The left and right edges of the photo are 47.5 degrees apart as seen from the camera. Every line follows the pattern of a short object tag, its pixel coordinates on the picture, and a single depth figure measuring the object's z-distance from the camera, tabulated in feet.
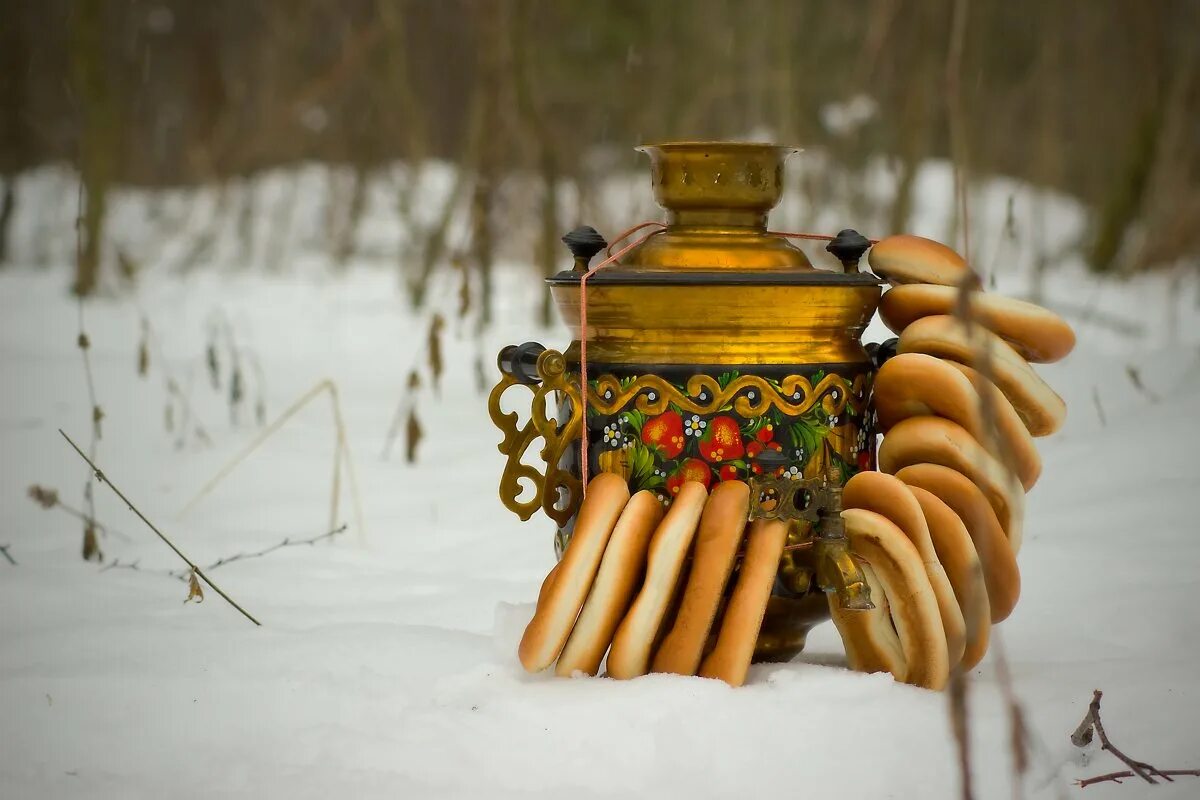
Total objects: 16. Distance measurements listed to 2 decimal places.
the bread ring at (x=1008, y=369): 6.17
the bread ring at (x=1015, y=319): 6.31
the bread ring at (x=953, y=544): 5.95
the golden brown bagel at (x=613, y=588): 5.83
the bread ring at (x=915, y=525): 5.88
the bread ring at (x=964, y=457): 6.04
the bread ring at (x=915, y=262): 6.38
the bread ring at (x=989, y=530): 5.95
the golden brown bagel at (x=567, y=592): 5.83
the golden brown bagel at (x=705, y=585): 5.80
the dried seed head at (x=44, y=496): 8.61
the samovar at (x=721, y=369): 5.98
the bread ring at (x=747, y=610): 5.76
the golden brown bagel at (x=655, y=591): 5.79
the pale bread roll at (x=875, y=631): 5.94
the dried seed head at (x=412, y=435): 11.73
